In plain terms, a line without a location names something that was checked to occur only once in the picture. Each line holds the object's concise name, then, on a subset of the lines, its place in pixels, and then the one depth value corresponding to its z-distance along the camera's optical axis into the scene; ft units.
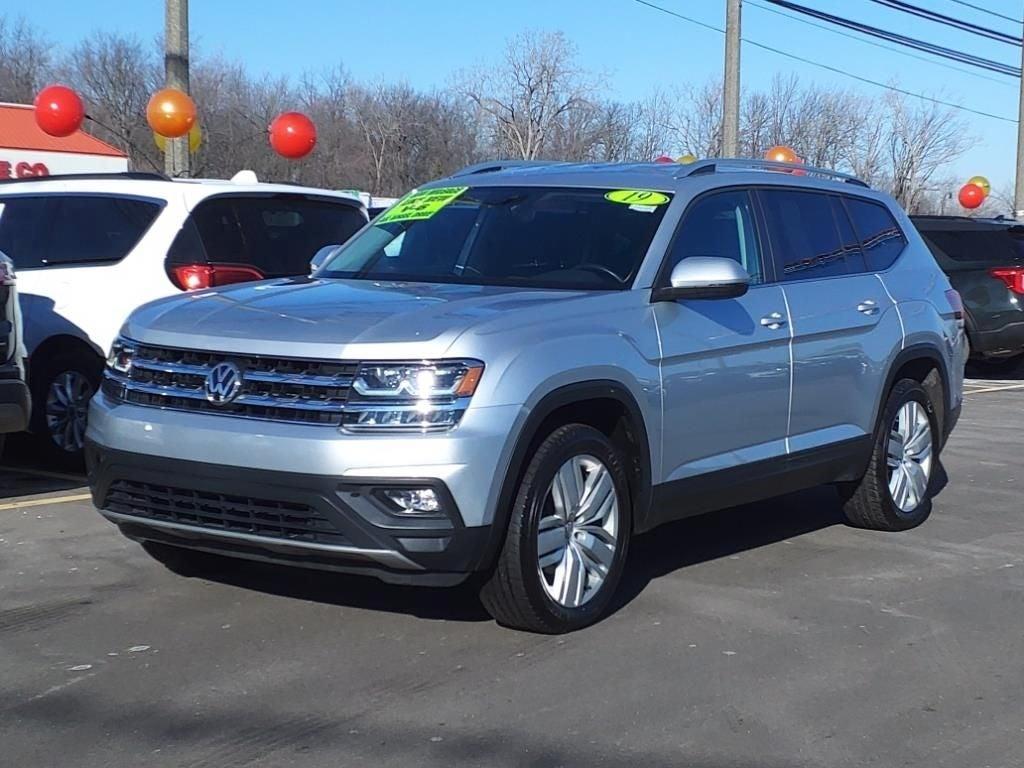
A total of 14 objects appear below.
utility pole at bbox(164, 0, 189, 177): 48.01
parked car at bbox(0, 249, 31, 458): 22.56
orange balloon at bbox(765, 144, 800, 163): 68.44
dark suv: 48.67
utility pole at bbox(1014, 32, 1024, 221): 103.71
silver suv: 15.55
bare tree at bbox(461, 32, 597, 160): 124.67
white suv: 27.35
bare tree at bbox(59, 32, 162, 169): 147.89
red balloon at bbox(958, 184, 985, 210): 96.22
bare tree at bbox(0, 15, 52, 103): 169.17
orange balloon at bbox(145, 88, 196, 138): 46.16
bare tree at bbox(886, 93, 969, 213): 142.00
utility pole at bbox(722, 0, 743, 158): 66.23
